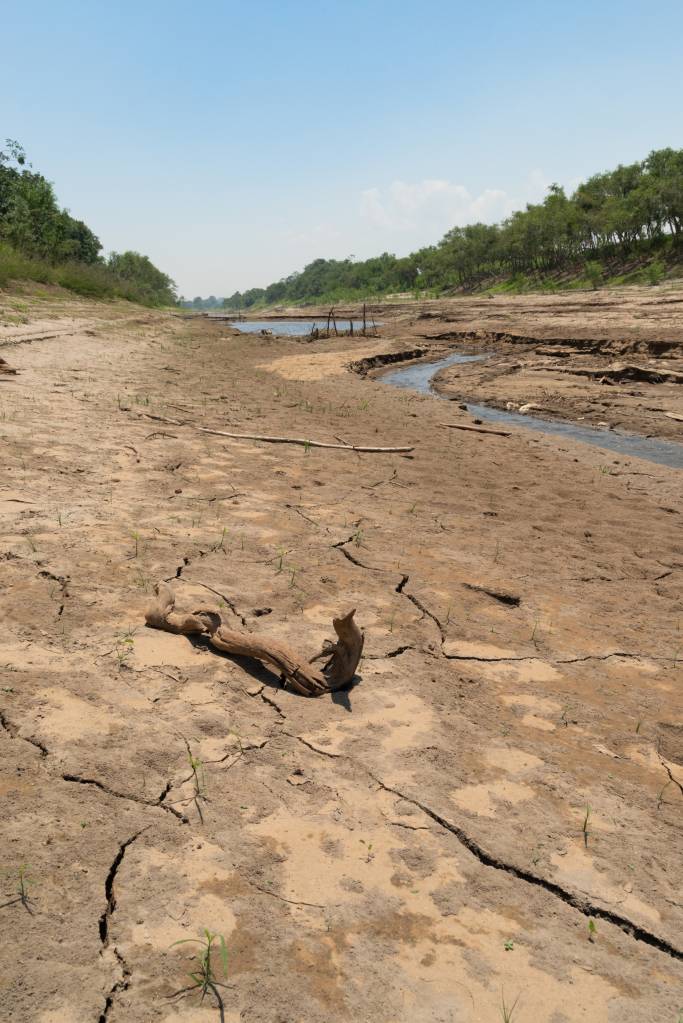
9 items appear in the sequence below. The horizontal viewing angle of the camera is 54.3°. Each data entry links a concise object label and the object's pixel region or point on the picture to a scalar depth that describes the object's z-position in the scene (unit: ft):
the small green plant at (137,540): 13.97
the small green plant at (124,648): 10.05
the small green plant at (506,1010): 5.61
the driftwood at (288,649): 10.37
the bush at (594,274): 139.84
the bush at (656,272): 124.88
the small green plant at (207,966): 5.50
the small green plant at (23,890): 5.95
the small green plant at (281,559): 14.55
